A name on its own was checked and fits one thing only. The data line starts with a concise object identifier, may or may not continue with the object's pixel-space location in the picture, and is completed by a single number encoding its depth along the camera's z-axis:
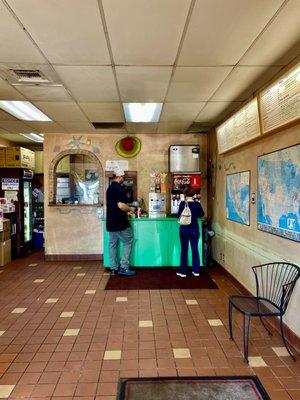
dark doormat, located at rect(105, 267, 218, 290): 4.76
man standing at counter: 5.28
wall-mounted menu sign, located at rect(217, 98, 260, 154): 3.70
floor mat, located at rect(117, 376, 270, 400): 2.23
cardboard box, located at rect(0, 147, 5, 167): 6.75
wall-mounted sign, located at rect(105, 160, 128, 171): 6.59
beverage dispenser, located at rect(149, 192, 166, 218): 6.20
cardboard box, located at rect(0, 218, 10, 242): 6.12
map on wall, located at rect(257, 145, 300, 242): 2.97
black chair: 2.76
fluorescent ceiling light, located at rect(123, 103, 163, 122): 4.53
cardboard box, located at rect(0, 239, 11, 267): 6.11
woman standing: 5.20
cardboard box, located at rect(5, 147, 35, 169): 6.76
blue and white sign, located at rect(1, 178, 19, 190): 6.75
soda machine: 6.08
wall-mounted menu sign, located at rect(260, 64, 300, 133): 2.75
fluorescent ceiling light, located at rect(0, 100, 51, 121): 4.41
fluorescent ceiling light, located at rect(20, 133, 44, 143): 6.94
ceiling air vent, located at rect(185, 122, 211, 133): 5.75
